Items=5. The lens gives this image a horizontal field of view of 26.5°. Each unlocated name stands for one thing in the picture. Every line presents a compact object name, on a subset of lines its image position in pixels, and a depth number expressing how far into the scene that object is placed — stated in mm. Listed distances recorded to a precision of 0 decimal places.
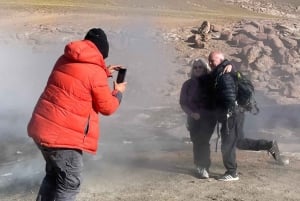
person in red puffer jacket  4543
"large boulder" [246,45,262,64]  16339
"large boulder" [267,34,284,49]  17188
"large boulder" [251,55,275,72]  15977
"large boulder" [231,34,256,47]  17978
